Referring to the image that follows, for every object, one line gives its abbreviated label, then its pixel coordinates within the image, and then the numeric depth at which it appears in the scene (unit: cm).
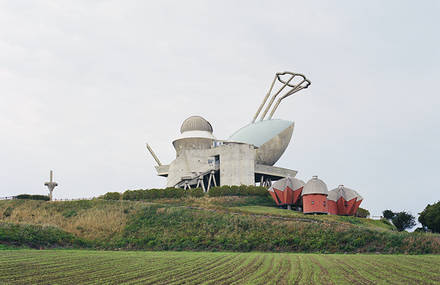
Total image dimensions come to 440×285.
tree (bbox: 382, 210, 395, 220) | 8294
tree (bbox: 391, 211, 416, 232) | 8075
